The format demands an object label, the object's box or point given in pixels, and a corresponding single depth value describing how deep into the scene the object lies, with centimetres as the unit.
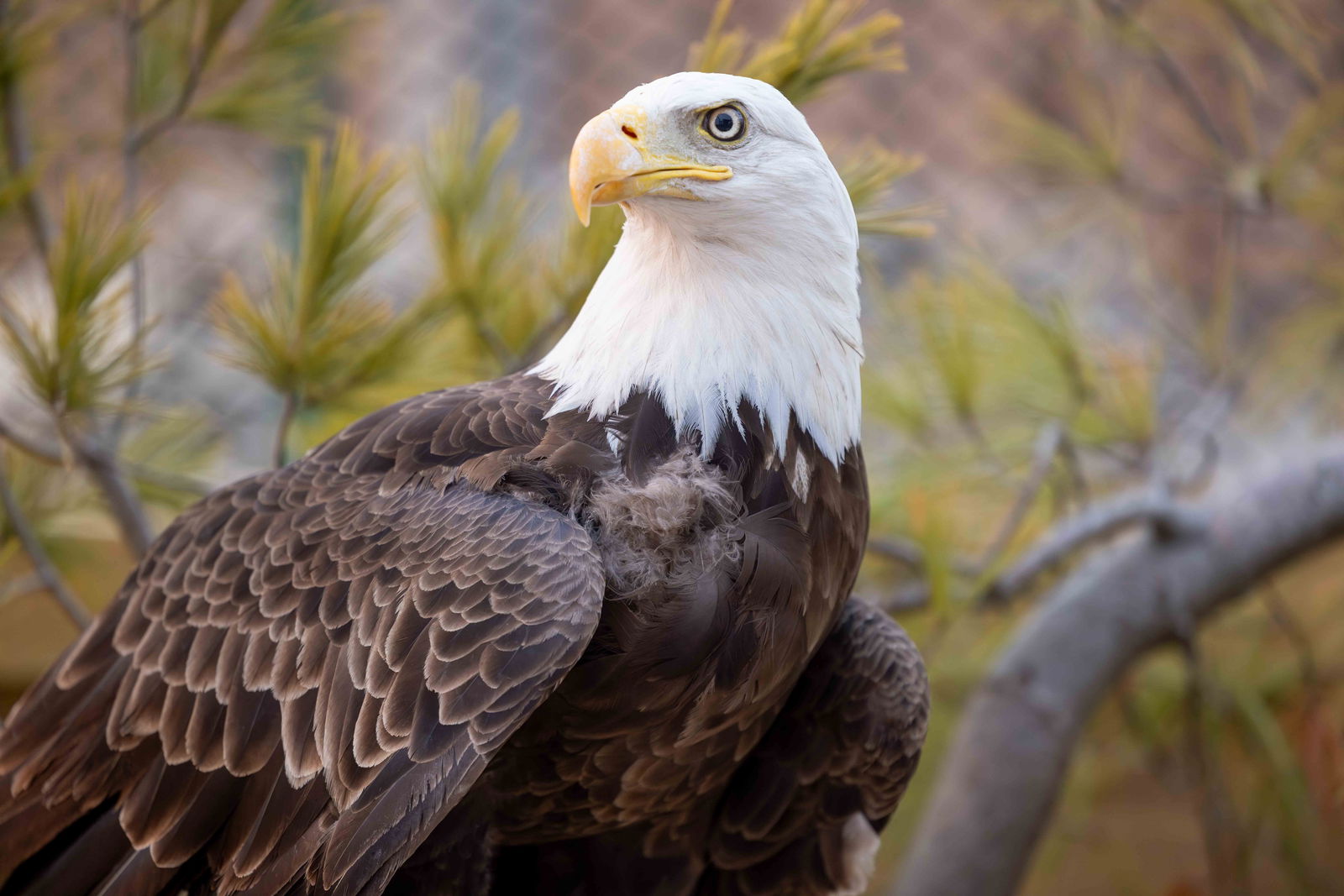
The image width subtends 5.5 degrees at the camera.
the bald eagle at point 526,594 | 631
